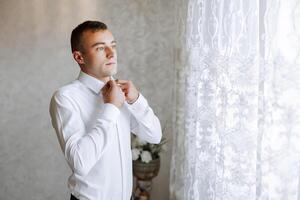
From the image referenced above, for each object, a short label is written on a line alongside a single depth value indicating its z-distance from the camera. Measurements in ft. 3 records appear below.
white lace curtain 3.20
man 4.09
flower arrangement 7.89
